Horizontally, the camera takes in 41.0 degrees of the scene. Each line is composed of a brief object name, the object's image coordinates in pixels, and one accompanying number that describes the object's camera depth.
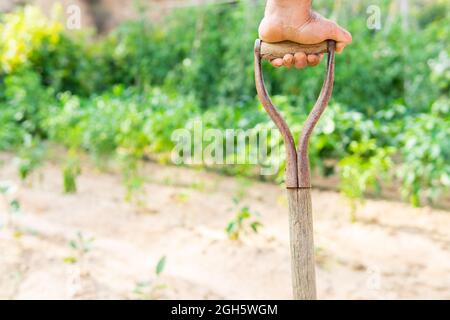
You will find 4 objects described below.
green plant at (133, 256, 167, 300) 3.13
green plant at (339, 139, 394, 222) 4.09
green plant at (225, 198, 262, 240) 3.60
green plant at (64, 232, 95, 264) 3.40
